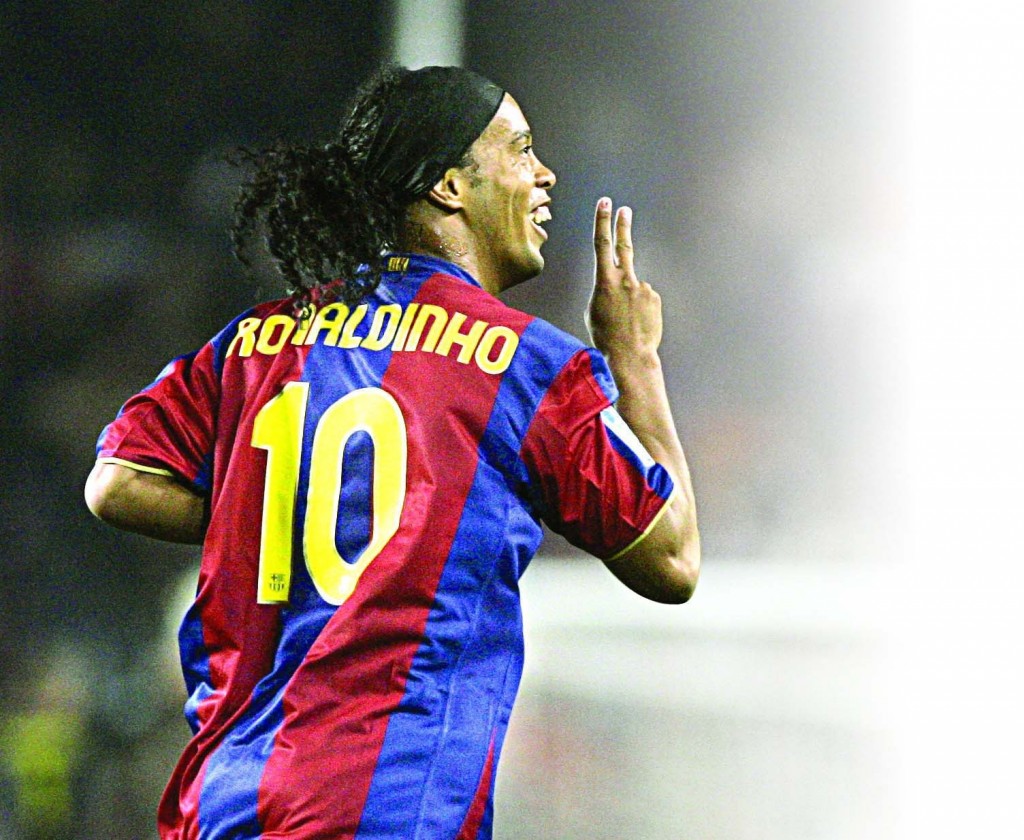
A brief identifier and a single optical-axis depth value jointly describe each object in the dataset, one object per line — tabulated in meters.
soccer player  11.97
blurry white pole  16.65
